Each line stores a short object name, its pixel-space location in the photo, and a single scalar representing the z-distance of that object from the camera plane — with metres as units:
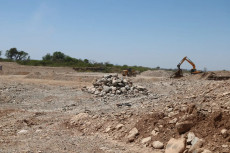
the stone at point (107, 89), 12.36
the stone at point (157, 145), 4.66
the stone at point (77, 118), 7.07
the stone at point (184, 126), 4.77
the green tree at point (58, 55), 52.61
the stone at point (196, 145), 4.14
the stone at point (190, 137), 4.45
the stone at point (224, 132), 4.27
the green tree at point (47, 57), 54.44
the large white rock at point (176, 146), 4.32
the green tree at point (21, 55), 54.94
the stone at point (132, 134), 5.25
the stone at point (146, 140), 4.97
